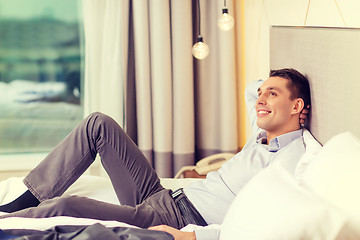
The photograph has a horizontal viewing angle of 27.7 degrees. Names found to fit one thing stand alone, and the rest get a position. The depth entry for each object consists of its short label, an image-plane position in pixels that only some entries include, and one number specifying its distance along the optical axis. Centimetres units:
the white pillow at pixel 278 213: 178
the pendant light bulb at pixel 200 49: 328
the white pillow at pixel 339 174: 183
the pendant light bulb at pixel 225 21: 325
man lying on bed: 247
